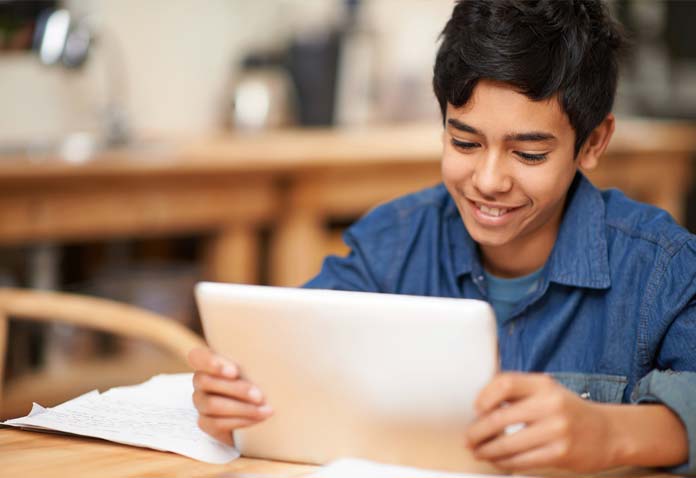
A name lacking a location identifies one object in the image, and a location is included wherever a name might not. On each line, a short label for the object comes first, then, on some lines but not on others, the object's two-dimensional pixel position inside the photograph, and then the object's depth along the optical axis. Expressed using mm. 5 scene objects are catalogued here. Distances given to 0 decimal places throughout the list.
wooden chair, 1710
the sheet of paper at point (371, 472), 1308
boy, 1530
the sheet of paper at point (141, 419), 1382
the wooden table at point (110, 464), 1331
